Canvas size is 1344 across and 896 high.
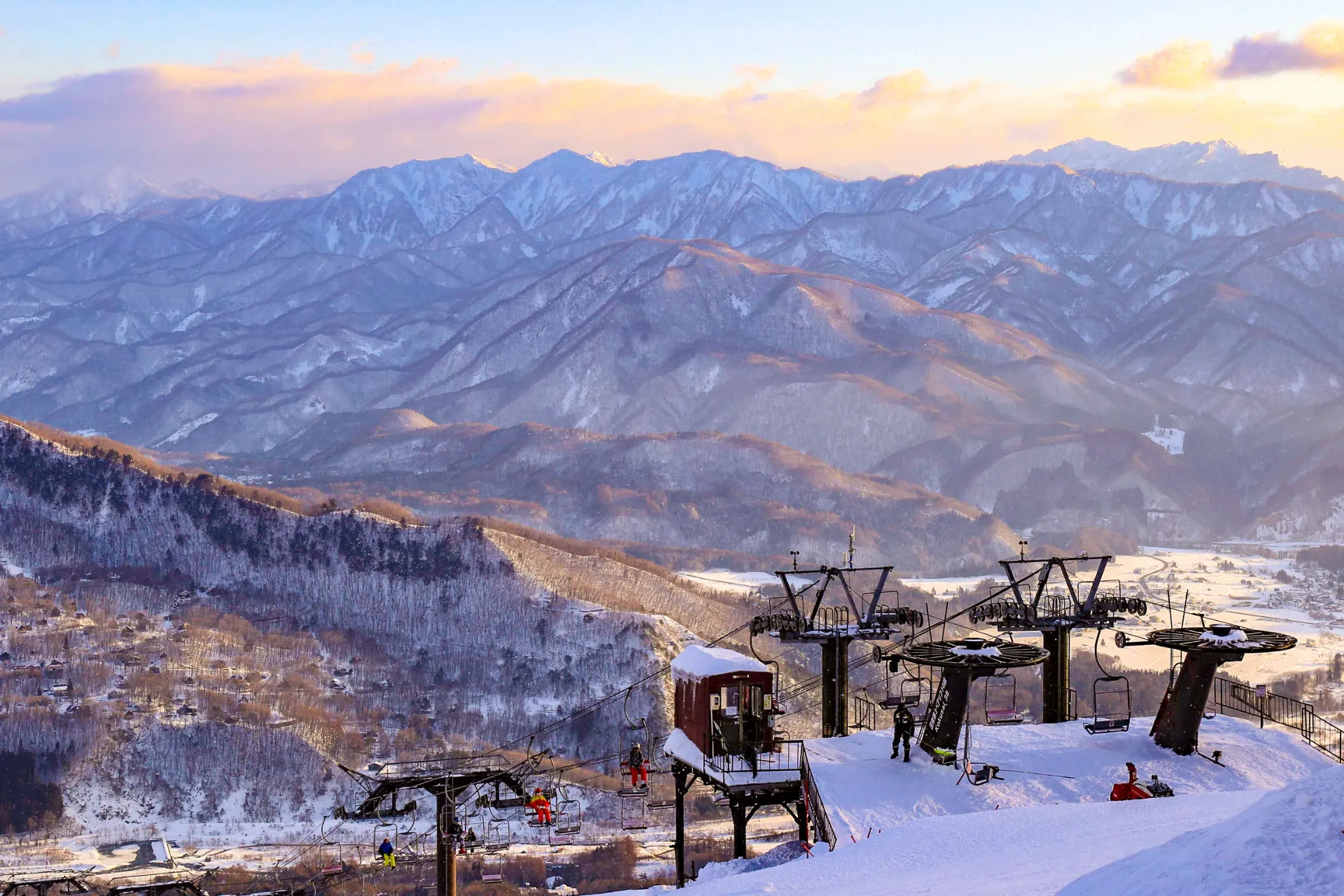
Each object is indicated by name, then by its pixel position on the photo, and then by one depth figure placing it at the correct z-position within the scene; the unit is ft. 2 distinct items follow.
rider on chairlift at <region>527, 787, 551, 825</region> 147.64
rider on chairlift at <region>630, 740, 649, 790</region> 160.04
